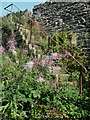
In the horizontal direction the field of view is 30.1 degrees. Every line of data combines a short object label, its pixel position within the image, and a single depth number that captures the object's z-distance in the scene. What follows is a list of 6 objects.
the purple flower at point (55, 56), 2.48
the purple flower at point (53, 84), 2.14
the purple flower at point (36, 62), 2.34
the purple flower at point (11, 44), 2.58
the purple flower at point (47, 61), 2.39
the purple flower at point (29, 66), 2.21
